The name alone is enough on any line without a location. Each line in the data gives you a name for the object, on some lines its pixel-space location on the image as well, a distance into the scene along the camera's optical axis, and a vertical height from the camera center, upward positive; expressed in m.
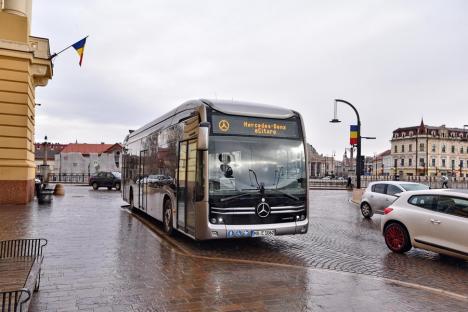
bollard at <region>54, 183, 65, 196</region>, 27.02 -1.55
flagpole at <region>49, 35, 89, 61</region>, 20.47 +5.60
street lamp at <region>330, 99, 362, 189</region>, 25.55 +1.21
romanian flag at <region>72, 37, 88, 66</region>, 20.48 +6.02
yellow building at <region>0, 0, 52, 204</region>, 17.53 +2.66
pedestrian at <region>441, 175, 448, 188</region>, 37.61 -0.93
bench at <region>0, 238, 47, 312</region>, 3.54 -1.19
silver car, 16.00 -0.84
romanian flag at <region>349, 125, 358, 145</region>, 26.00 +2.41
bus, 8.52 -0.02
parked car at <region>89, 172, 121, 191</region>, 37.12 -1.15
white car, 8.02 -1.02
